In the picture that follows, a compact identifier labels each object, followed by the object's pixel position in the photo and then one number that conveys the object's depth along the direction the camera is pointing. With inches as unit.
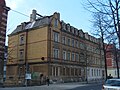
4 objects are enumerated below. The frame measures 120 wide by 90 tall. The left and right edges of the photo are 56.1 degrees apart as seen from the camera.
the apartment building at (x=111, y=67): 1689.6
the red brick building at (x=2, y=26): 652.6
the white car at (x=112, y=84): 299.9
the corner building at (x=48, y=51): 963.5
